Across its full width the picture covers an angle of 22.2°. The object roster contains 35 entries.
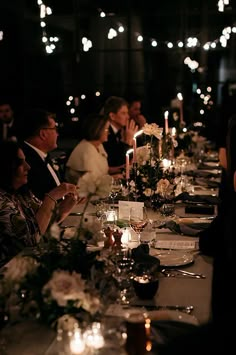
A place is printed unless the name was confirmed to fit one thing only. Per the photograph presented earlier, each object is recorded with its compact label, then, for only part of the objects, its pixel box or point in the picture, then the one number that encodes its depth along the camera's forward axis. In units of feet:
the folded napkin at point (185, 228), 10.26
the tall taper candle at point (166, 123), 15.41
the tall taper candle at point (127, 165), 11.89
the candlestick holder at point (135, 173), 12.61
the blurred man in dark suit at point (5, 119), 24.16
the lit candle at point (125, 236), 9.01
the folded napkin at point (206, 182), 16.04
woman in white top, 16.78
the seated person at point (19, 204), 8.96
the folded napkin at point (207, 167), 19.77
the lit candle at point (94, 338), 4.98
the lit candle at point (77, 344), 4.95
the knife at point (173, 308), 6.55
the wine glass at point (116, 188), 11.60
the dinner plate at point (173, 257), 8.36
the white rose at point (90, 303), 5.02
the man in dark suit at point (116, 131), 20.41
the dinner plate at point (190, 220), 11.12
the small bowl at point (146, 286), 6.92
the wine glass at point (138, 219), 9.52
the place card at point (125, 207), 9.94
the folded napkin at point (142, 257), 7.57
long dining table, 5.68
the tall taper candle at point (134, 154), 12.67
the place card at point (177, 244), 9.22
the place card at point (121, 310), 5.73
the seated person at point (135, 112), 25.49
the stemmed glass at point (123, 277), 6.82
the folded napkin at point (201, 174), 17.62
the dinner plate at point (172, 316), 6.01
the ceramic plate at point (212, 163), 20.39
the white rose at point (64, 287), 4.94
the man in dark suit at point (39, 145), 13.28
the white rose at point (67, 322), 5.14
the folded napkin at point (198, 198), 13.19
